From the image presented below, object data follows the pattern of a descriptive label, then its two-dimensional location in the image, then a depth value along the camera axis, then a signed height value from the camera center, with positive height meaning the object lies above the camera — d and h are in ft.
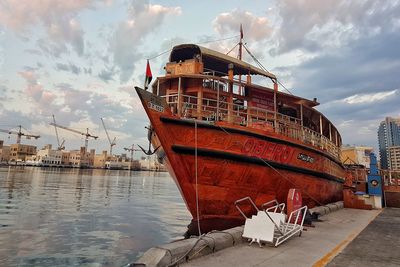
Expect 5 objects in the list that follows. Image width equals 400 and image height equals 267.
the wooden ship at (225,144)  28.96 +3.41
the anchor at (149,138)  35.70 +5.13
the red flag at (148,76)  28.46 +9.67
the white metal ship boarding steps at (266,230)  19.22 -3.77
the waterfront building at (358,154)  102.25 +9.22
